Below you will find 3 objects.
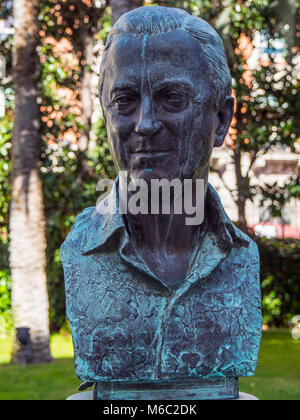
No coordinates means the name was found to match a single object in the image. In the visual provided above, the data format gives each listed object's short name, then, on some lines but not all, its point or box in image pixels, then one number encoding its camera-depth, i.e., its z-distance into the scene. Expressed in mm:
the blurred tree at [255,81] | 8773
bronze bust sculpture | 2471
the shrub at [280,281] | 10844
